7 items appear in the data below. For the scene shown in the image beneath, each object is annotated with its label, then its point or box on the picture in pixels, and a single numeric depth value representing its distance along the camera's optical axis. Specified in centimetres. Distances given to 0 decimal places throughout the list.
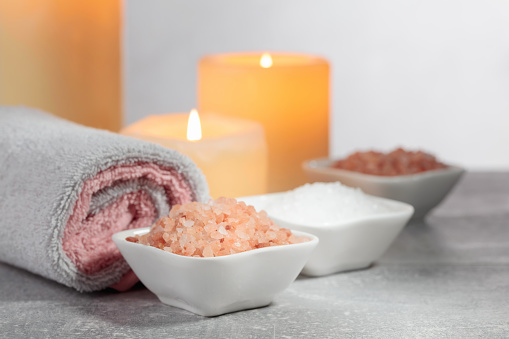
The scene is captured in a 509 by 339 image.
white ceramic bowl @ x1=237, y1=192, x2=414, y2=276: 66
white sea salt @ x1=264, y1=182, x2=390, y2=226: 67
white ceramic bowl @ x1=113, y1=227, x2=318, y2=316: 60
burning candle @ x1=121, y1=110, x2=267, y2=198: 70
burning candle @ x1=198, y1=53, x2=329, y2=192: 79
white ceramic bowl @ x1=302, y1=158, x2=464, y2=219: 75
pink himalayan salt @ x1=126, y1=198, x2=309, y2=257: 60
